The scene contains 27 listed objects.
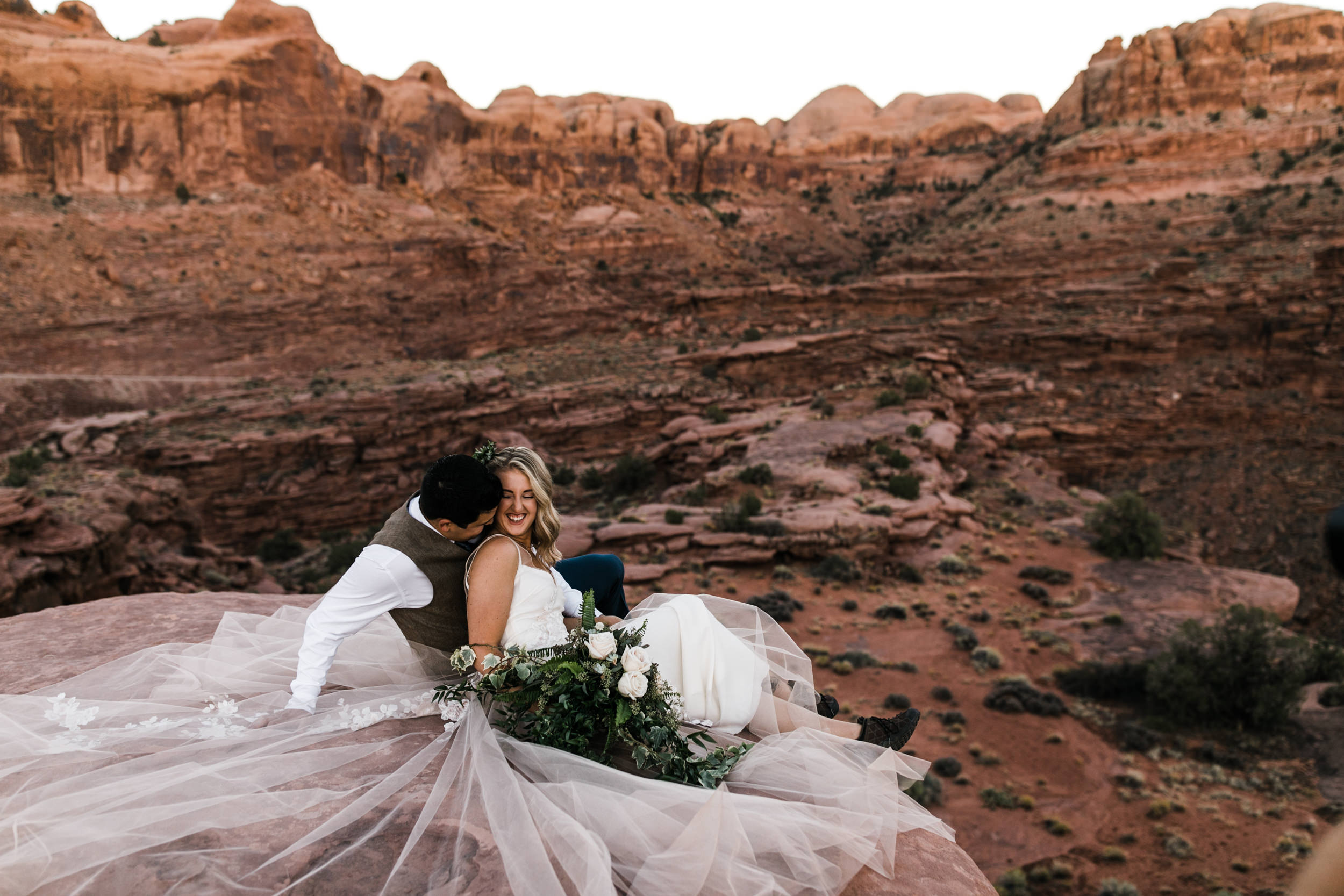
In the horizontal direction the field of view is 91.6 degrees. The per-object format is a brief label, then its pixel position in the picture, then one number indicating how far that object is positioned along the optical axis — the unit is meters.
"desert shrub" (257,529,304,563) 22.70
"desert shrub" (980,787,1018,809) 7.12
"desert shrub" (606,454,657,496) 21.31
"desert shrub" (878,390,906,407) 23.20
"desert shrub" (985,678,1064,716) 8.98
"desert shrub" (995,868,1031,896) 5.89
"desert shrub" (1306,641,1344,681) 9.80
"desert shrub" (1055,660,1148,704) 9.49
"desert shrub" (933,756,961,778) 7.65
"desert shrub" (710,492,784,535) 14.23
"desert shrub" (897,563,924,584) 13.31
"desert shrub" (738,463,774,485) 16.92
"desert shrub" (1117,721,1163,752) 8.26
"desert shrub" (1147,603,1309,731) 8.44
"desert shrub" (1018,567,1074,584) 13.48
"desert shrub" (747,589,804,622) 11.42
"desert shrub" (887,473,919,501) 16.02
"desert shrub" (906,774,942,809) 7.09
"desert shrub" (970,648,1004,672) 10.12
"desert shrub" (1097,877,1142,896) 5.71
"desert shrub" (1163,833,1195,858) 6.28
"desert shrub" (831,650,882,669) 10.10
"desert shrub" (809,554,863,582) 13.10
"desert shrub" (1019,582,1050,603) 12.62
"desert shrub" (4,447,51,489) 18.52
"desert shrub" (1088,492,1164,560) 14.38
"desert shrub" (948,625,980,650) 10.70
